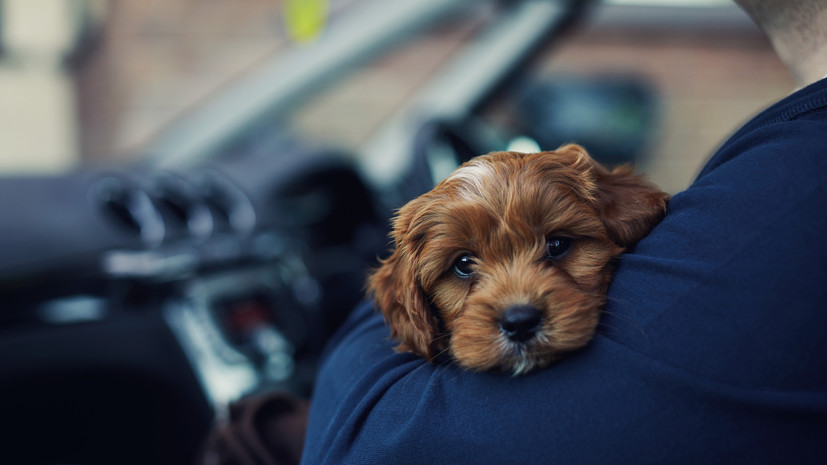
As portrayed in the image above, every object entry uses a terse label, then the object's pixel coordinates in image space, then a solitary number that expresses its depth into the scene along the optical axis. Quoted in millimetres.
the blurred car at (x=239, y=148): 663
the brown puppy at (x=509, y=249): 456
